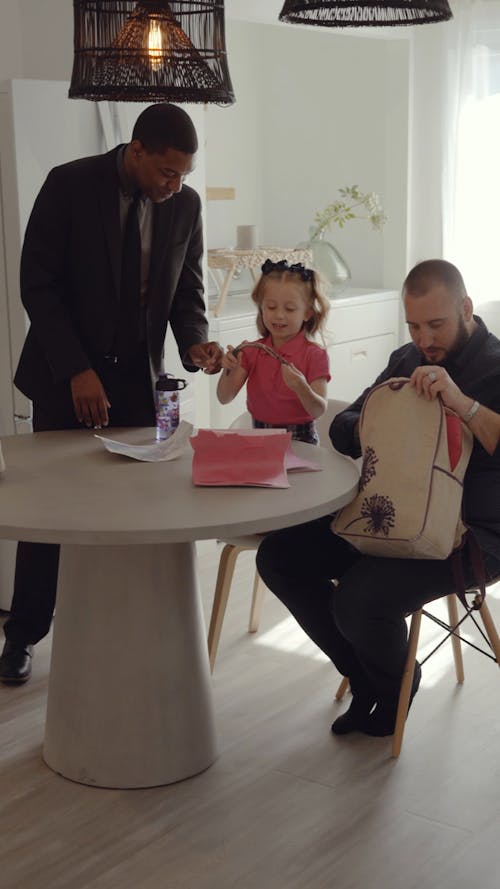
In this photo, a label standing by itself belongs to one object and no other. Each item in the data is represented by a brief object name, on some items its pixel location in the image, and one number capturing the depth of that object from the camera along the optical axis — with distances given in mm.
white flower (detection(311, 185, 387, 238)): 4828
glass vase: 4789
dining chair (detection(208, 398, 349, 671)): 2855
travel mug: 2731
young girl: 2941
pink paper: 2287
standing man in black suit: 2752
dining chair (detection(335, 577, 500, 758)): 2486
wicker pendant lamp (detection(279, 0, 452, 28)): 1995
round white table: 2273
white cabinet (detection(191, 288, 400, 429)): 4215
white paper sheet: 2477
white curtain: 4438
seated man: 2396
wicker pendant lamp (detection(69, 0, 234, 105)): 2227
